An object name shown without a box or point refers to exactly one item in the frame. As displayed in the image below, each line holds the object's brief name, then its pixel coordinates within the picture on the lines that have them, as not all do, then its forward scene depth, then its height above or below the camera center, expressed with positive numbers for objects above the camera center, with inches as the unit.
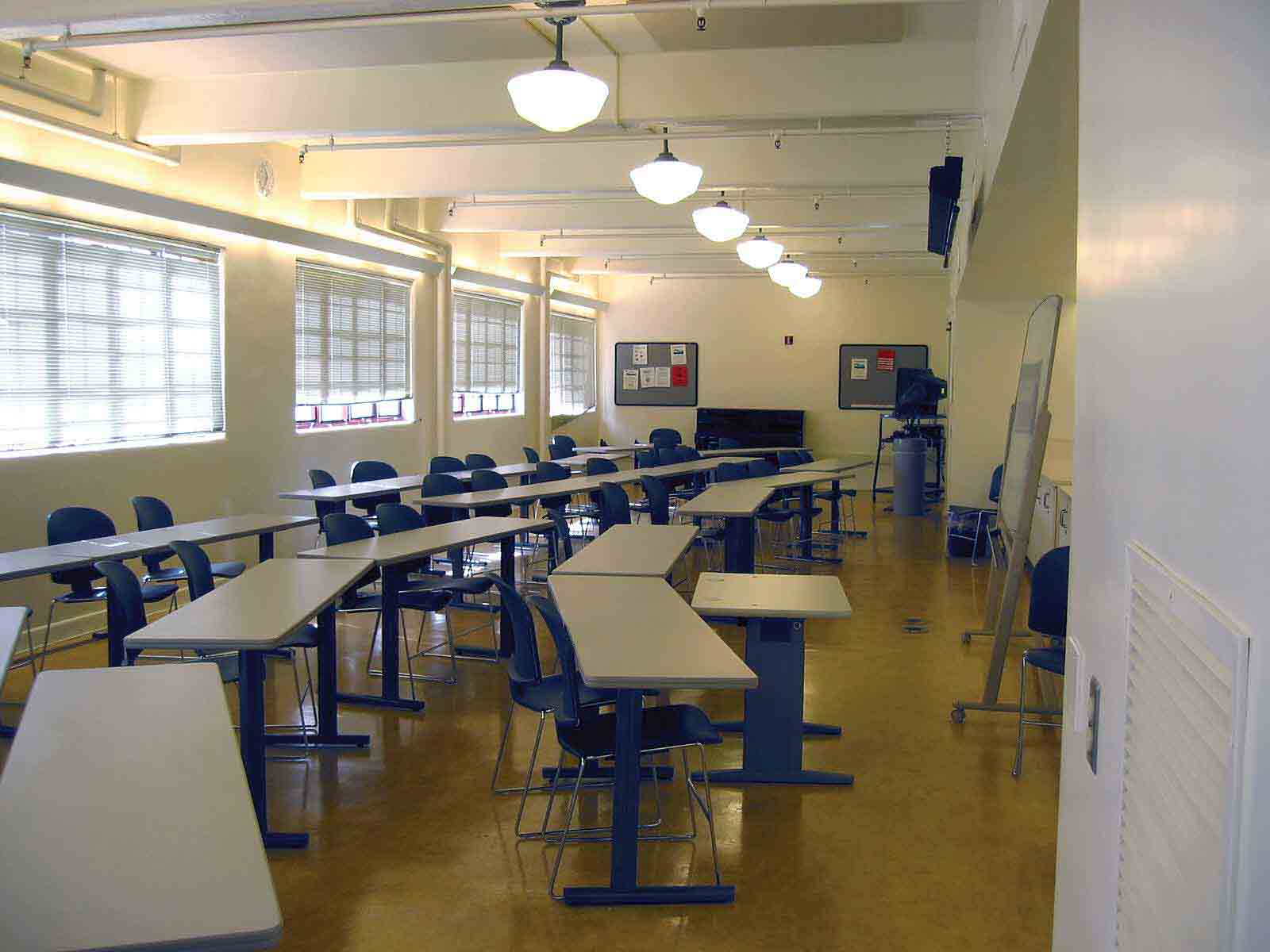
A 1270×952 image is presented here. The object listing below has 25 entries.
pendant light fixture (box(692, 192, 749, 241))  290.4 +45.9
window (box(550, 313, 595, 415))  649.0 +19.4
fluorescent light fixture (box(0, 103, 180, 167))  247.1 +60.9
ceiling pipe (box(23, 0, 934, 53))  182.2 +64.9
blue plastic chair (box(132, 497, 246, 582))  261.1 -32.0
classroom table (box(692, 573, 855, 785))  179.3 -47.1
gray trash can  544.4 -35.7
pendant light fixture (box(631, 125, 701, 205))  233.5 +45.8
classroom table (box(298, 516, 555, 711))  218.1 -30.9
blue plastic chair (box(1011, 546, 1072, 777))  196.7 -33.9
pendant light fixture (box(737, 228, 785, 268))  354.6 +47.0
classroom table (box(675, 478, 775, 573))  279.7 -31.2
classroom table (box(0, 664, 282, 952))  68.9 -32.4
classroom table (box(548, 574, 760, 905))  128.7 -31.6
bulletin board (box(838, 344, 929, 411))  664.4 +17.9
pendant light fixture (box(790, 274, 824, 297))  477.4 +49.0
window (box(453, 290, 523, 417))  519.2 +19.1
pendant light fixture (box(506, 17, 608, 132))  178.5 +48.3
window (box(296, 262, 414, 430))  389.1 +16.7
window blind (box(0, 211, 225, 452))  260.7 +13.8
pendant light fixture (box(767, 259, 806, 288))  428.1 +49.1
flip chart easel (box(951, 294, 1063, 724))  189.9 -11.0
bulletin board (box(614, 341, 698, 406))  697.0 +14.7
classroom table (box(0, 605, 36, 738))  131.6 -31.2
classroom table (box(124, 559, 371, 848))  146.3 -31.7
